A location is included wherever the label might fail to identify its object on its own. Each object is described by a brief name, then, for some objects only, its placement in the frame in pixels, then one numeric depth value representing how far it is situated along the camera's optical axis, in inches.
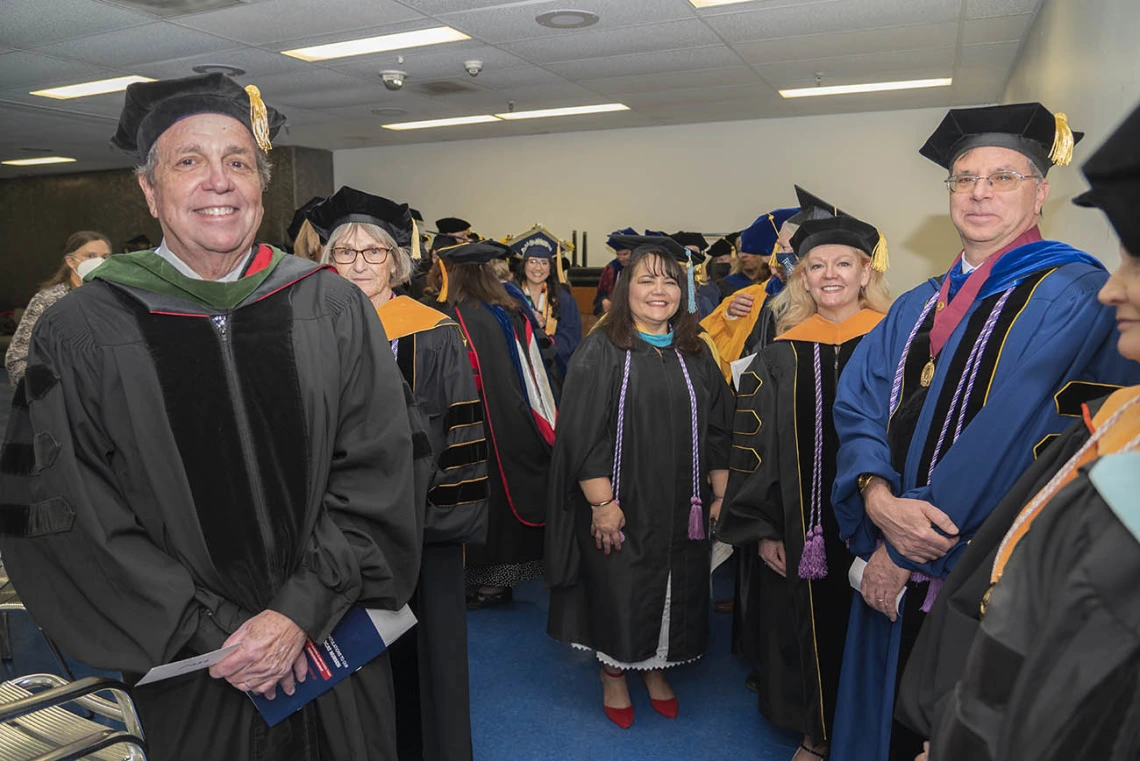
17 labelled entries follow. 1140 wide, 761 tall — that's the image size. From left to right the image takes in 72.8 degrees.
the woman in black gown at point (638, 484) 106.0
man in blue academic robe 62.6
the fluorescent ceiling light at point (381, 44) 216.8
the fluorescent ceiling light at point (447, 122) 354.6
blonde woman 93.2
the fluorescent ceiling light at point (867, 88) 278.5
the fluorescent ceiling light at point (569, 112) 326.0
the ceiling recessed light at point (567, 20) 197.5
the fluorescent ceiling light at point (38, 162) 472.4
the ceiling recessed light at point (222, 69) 245.9
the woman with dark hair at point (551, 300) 234.4
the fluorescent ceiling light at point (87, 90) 270.5
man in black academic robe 53.1
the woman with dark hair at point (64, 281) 158.4
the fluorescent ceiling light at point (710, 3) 188.5
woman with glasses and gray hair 83.3
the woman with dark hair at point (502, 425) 142.3
